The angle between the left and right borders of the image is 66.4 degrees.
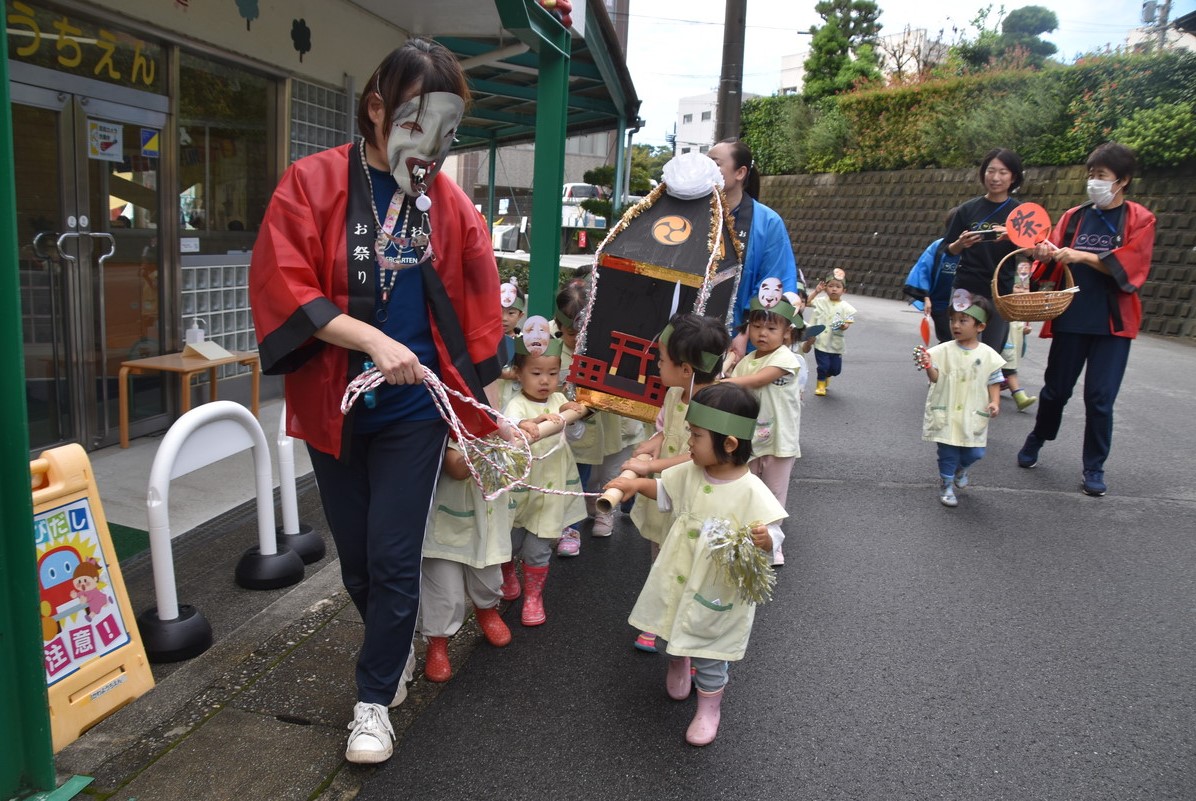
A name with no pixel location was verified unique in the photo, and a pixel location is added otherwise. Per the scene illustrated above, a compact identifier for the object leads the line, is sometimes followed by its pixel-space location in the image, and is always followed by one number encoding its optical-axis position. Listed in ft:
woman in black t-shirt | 19.13
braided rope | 9.04
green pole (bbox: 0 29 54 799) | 6.68
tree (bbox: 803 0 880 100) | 86.17
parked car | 119.39
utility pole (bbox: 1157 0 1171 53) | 61.87
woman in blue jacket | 14.34
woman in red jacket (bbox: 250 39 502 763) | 8.13
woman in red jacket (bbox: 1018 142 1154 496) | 18.49
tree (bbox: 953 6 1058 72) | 72.49
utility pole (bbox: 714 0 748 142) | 39.96
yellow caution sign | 8.73
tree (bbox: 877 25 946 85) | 82.17
